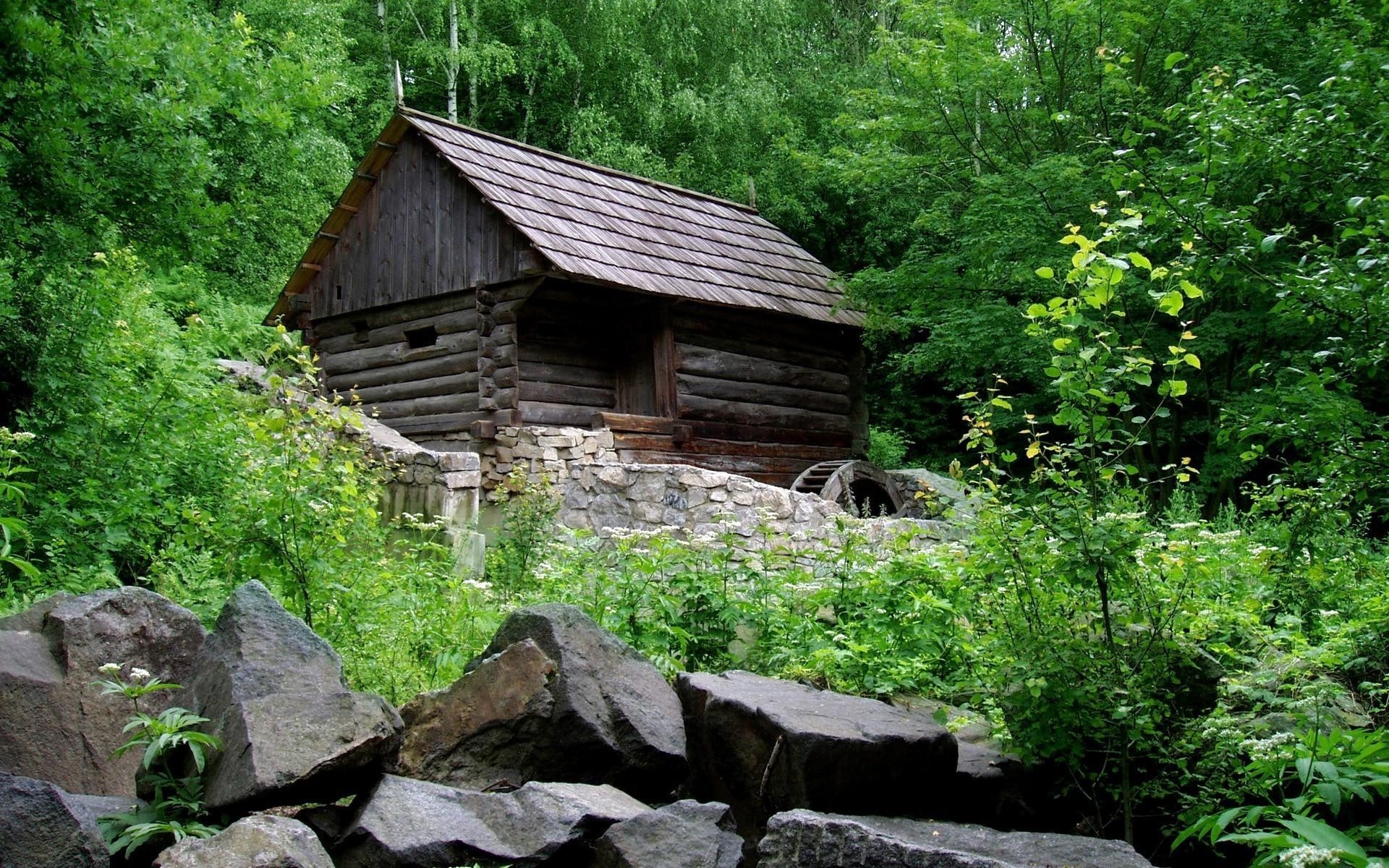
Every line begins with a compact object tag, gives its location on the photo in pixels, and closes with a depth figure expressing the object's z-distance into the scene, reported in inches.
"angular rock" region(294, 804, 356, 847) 135.5
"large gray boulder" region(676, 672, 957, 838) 147.6
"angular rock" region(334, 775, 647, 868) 129.6
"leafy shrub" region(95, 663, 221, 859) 126.9
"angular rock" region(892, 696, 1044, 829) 156.7
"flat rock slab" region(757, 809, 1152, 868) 118.9
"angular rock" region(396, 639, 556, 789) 157.8
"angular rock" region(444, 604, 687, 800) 157.5
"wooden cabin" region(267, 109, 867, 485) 484.7
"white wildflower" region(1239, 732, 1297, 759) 114.4
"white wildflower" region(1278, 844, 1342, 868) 90.7
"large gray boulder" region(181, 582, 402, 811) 129.3
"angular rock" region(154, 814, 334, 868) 115.1
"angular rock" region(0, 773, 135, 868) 118.0
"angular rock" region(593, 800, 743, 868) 132.6
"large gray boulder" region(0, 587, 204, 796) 144.3
